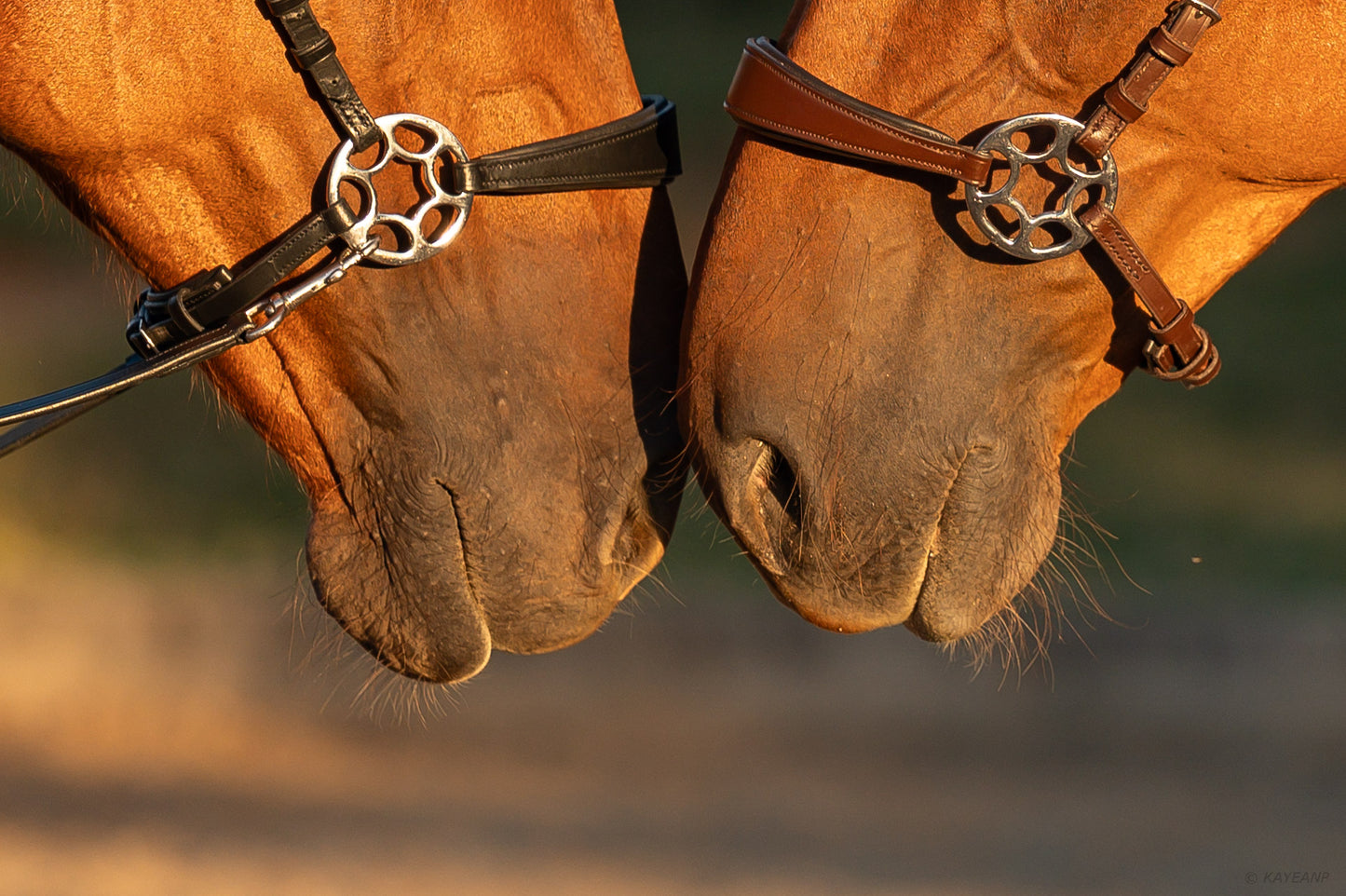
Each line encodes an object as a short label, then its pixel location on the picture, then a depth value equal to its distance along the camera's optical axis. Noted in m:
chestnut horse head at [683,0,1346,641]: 6.26
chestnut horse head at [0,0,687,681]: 6.27
